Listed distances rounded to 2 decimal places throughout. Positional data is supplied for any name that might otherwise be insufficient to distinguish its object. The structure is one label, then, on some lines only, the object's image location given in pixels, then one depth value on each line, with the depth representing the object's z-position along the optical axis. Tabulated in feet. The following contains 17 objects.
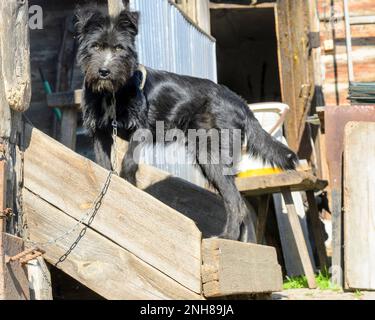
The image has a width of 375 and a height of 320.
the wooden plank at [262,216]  23.94
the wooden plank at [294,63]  30.71
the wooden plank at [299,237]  21.71
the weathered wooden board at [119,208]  13.71
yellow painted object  22.93
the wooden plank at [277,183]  21.45
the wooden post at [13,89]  12.86
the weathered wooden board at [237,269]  13.64
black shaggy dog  17.98
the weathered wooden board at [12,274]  11.93
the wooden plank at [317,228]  24.04
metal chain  14.05
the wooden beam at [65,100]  23.69
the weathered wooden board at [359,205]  20.27
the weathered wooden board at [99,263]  13.76
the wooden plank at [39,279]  13.83
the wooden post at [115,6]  19.91
